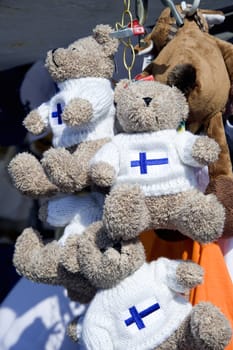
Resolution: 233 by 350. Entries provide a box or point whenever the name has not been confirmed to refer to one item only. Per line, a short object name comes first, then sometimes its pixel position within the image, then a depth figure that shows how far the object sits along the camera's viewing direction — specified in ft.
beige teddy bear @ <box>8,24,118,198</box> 5.18
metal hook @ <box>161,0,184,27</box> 5.34
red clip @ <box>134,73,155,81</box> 5.38
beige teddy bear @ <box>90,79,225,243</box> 5.03
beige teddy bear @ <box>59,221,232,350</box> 5.06
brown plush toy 5.28
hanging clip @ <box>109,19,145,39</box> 5.28
